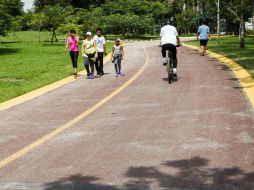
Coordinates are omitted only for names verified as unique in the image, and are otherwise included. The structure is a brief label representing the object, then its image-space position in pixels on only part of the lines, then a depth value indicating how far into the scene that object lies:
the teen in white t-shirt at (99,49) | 18.56
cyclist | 15.20
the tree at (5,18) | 39.31
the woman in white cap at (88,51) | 17.89
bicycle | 14.94
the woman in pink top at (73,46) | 18.48
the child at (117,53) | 18.12
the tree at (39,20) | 53.36
